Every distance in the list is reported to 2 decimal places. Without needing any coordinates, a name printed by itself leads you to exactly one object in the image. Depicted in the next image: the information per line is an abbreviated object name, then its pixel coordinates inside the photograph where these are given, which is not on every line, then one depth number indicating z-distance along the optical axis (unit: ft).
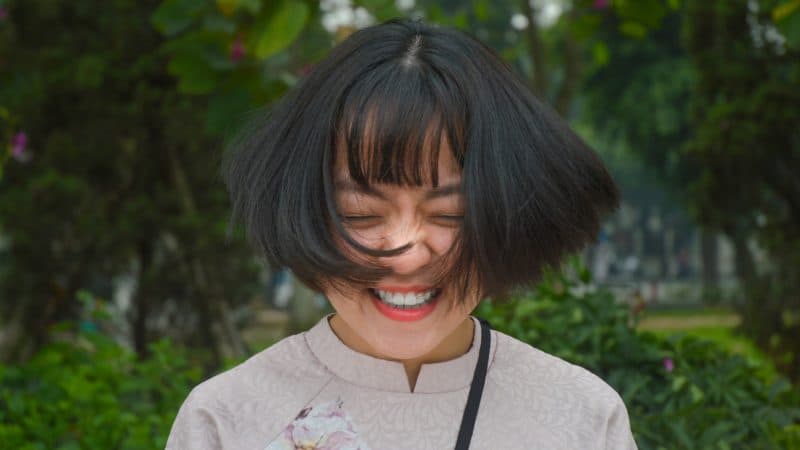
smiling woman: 4.78
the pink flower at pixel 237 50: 10.48
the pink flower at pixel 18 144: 13.73
